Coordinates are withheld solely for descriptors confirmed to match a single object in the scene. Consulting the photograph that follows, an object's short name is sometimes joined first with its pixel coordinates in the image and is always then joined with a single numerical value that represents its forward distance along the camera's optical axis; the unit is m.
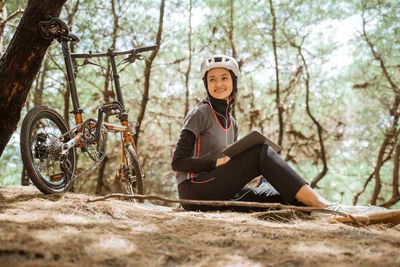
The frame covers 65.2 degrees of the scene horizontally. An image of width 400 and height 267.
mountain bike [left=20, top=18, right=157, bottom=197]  2.19
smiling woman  2.20
